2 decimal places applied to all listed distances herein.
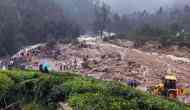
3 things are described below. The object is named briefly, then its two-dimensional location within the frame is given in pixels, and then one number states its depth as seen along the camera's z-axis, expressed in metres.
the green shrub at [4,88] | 9.23
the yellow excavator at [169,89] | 13.87
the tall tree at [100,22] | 79.36
